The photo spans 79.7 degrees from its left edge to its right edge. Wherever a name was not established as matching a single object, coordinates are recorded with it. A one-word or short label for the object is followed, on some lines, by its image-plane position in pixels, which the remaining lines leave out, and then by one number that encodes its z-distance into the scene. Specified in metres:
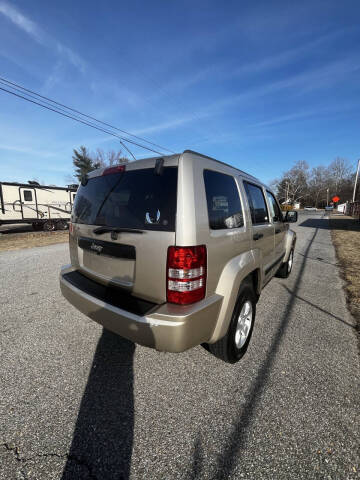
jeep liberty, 1.67
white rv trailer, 14.00
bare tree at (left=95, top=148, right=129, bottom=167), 39.47
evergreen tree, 48.94
